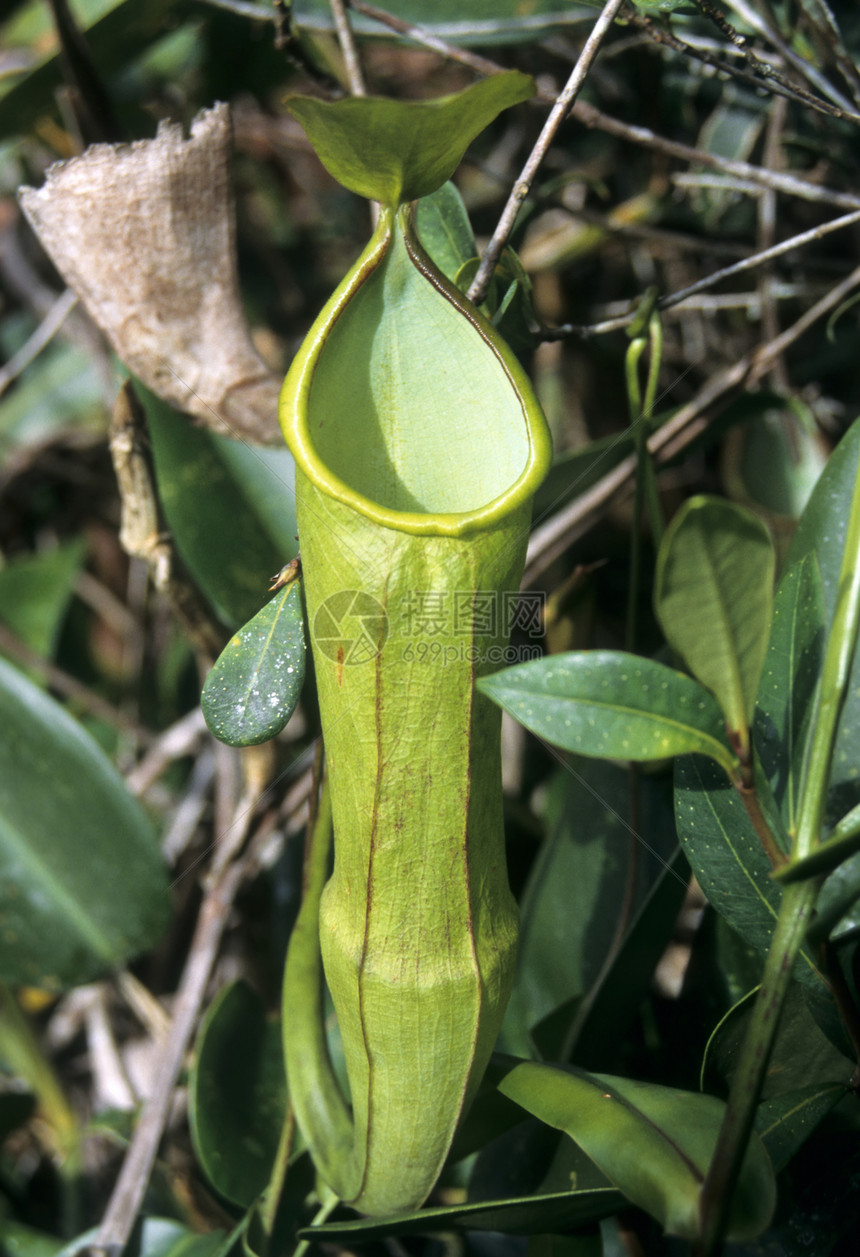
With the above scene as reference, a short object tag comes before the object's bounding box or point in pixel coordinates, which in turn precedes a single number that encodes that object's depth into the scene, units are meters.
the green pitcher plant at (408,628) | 0.30
